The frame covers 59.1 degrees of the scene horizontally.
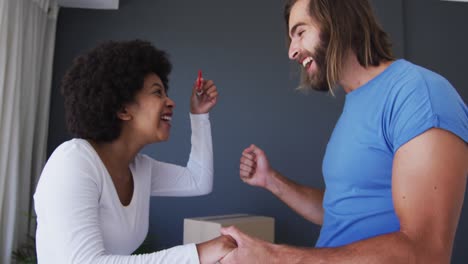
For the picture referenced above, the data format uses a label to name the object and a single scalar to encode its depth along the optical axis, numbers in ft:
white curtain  8.05
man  2.78
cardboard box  7.35
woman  3.43
